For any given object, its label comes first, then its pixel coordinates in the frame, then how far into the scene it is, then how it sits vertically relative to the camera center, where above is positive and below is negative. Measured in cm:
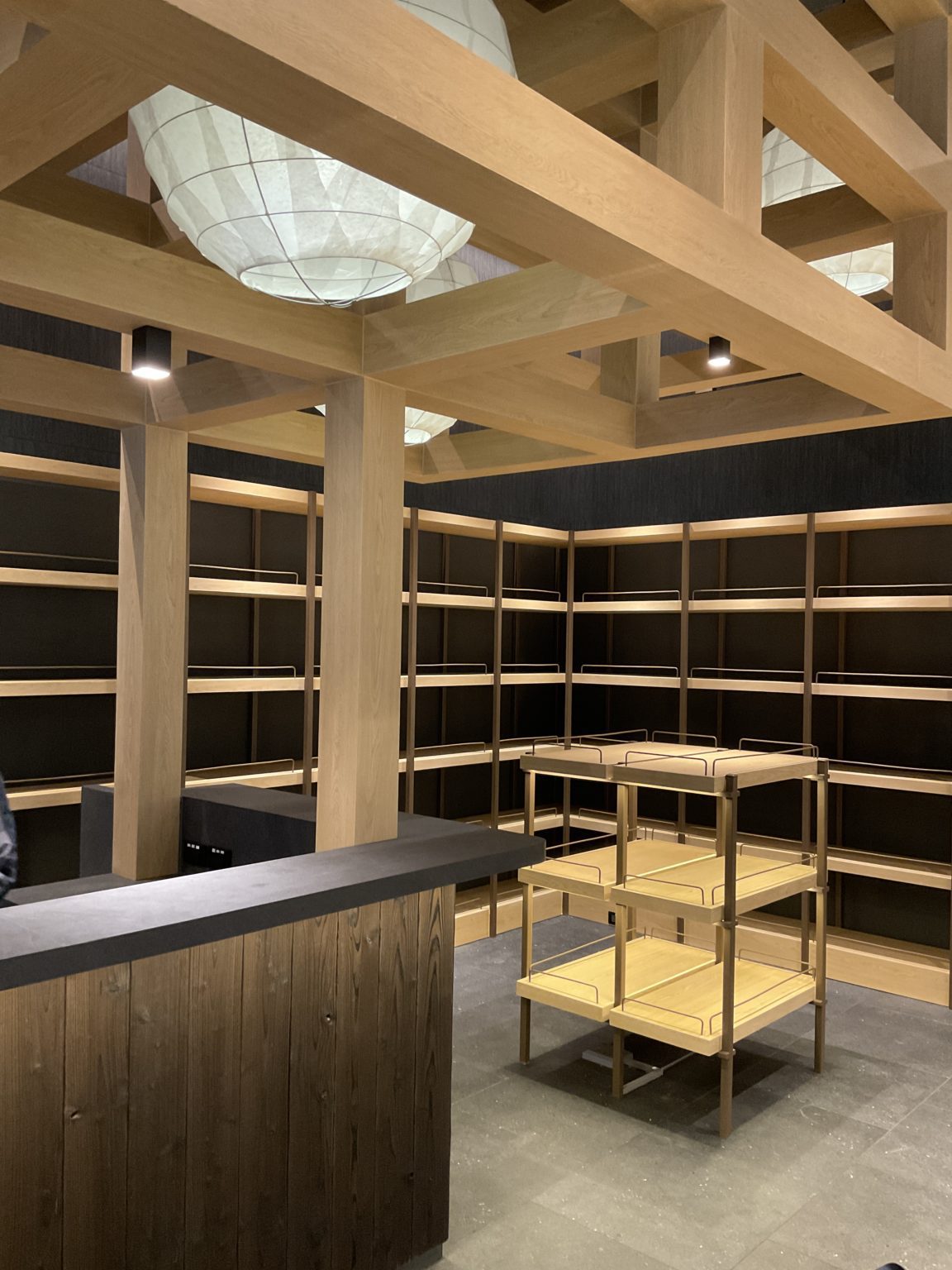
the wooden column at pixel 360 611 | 232 +9
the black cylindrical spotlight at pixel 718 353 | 237 +69
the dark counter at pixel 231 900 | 170 -48
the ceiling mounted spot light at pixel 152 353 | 206 +59
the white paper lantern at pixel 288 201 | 127 +58
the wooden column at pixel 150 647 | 292 +0
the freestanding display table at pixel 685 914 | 349 -89
